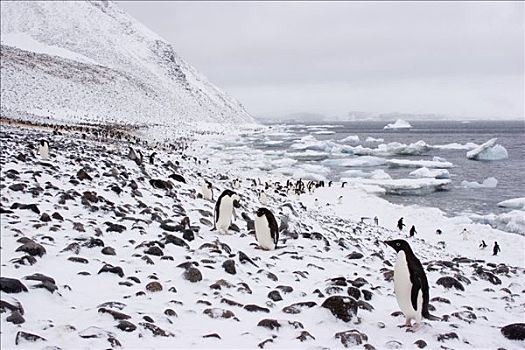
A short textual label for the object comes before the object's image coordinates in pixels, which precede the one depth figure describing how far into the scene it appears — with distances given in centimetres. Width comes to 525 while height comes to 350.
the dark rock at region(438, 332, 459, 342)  427
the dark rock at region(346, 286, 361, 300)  528
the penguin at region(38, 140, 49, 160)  1193
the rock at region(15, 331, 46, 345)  332
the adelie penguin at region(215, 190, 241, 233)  788
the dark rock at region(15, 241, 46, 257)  511
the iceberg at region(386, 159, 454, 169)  3894
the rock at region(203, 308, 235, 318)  444
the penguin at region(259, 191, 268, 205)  1445
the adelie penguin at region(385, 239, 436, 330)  438
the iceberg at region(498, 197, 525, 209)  2241
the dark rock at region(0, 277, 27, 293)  399
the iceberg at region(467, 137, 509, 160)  4331
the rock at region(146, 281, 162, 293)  484
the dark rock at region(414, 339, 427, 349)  407
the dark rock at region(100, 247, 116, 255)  570
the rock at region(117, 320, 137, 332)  379
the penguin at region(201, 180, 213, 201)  1162
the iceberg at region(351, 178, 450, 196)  2823
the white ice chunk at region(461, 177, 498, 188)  2881
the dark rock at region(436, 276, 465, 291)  654
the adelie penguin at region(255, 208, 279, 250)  714
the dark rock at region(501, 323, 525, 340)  438
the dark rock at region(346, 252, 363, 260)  807
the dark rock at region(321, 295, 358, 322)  457
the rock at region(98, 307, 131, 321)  395
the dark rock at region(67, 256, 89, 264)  522
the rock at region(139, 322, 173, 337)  384
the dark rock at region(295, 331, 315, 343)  406
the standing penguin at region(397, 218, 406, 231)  1769
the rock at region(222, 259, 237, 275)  576
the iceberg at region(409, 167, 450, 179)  3225
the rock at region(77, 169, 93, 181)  984
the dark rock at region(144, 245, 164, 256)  602
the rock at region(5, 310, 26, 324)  355
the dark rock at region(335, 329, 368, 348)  402
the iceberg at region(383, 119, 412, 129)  12421
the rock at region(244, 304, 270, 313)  470
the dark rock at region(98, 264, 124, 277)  504
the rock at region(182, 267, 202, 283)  529
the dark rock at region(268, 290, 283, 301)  517
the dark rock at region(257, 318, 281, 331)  425
